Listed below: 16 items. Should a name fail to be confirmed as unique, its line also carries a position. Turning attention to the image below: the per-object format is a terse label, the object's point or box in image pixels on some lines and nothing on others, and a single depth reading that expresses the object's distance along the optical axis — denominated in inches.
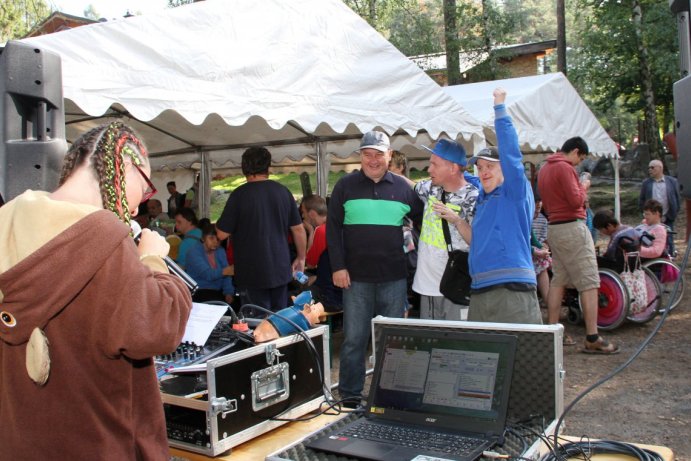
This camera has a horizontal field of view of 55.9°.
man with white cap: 164.1
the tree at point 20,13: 443.6
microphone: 71.5
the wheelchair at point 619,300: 259.0
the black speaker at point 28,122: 83.4
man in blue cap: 154.5
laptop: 68.9
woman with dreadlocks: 54.8
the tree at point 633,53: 705.0
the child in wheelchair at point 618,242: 271.1
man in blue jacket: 132.0
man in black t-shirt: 192.2
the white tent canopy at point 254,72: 164.9
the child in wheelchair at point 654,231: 288.5
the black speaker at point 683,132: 87.2
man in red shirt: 222.5
